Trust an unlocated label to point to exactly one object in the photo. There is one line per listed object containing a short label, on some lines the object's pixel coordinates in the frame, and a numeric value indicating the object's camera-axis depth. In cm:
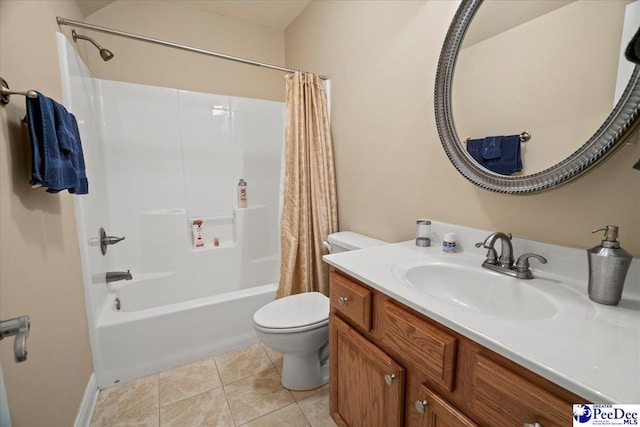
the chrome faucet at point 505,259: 90
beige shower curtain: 181
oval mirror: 77
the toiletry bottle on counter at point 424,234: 126
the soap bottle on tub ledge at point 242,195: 240
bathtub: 156
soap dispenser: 67
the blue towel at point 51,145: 94
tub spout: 178
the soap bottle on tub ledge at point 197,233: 226
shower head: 143
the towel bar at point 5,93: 85
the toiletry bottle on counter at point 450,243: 117
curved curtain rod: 133
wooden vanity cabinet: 54
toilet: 139
